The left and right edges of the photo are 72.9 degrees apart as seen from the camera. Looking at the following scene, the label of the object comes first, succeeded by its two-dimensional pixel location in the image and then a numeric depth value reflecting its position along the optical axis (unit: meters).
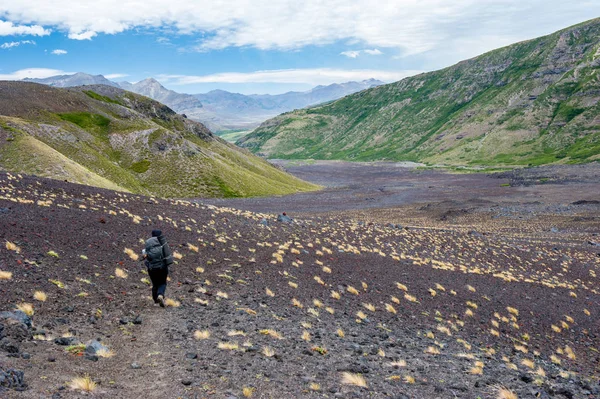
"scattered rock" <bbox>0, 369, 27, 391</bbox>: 7.98
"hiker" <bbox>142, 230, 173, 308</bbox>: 14.92
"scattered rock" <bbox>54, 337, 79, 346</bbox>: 10.66
